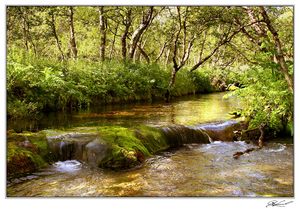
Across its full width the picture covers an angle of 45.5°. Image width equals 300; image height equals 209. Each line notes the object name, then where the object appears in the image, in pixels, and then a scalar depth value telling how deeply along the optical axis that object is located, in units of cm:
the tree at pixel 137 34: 1556
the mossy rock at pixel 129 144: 617
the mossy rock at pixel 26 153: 571
